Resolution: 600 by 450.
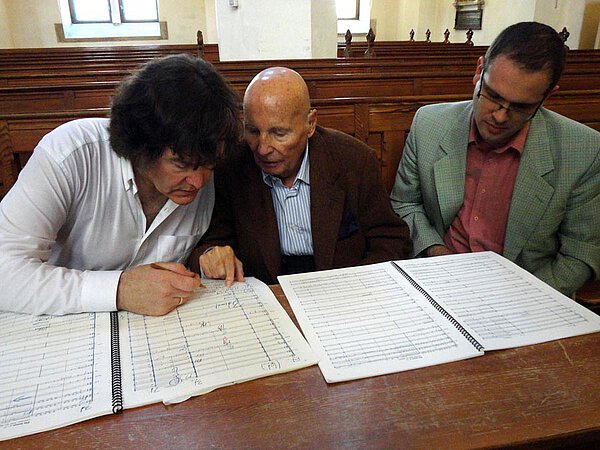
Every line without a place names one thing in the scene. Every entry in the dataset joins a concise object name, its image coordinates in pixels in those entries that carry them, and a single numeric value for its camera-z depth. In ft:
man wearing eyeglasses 5.15
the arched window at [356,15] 41.42
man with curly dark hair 3.68
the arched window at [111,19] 36.70
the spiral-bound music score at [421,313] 3.15
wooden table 2.46
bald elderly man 5.57
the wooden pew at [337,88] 9.47
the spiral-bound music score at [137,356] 2.70
